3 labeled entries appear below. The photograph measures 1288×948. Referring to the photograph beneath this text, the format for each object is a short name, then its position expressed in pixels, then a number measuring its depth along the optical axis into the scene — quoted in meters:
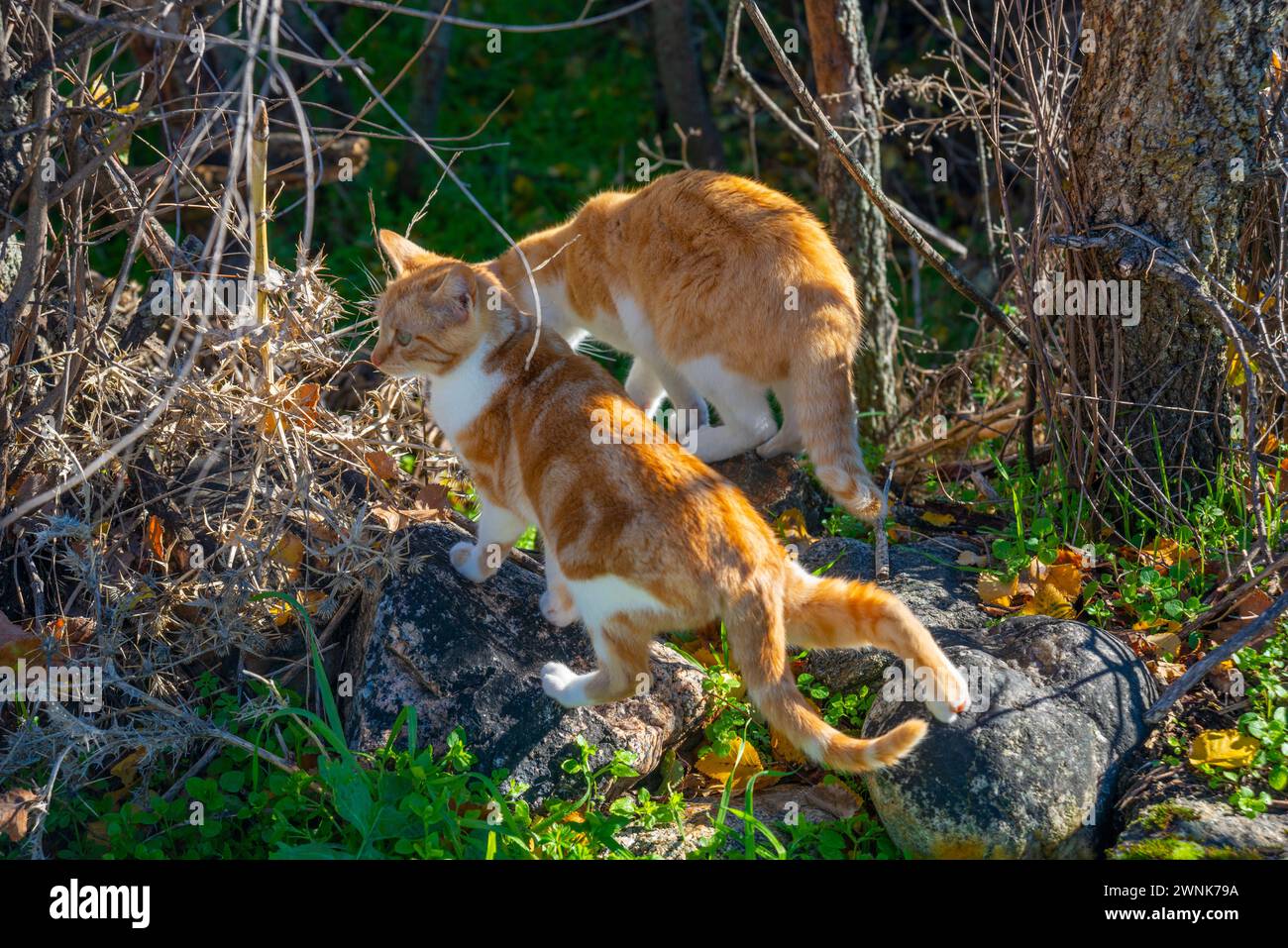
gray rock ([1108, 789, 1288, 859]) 3.29
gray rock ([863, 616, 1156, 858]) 3.44
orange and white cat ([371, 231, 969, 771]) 3.46
